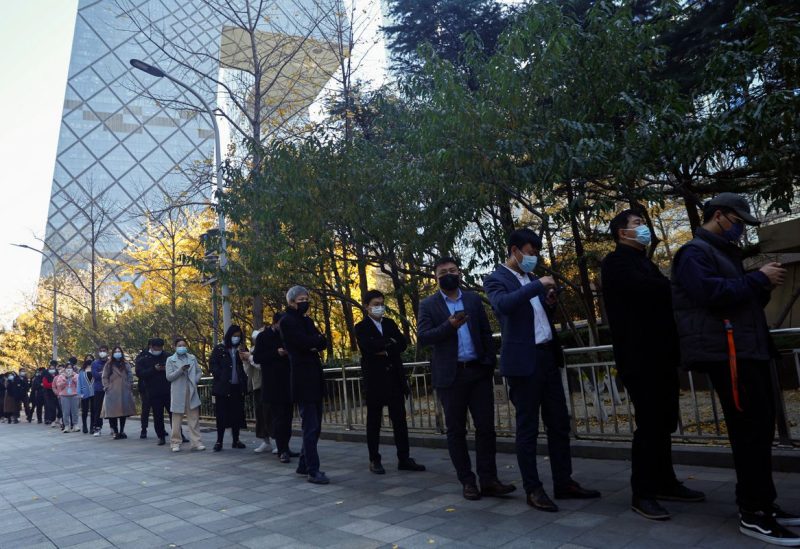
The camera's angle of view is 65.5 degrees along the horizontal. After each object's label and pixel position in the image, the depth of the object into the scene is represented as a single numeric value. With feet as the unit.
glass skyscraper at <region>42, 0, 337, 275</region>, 275.80
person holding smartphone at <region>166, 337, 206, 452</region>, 34.55
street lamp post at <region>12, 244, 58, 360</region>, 104.11
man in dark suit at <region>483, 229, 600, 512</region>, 14.89
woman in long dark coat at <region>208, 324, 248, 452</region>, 32.45
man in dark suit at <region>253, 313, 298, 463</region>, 26.18
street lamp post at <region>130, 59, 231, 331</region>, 42.14
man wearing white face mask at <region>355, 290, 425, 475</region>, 22.09
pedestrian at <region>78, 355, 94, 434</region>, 52.13
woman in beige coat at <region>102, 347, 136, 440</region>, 44.65
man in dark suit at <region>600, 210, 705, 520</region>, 13.33
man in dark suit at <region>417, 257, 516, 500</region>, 16.57
